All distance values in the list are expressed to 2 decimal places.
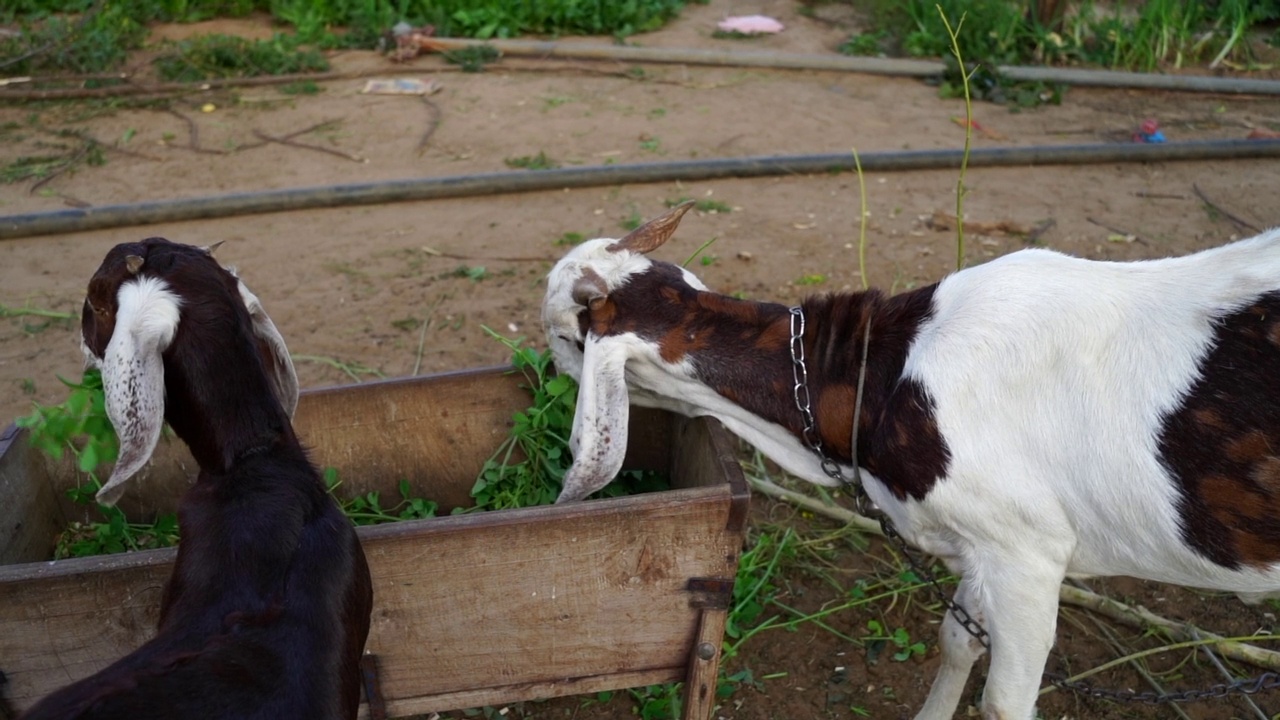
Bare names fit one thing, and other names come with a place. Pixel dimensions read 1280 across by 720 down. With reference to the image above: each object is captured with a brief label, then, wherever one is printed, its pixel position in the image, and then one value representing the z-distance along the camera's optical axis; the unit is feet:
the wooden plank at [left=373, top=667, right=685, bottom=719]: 9.70
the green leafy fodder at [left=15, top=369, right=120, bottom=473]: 9.90
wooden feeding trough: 8.75
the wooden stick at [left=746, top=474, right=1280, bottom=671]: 11.82
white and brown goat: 8.87
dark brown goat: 7.10
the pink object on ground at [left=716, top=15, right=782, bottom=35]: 32.63
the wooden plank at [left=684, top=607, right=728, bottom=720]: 9.60
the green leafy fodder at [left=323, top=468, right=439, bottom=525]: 11.43
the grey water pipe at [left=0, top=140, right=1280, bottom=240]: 19.89
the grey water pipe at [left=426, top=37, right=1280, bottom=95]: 27.55
